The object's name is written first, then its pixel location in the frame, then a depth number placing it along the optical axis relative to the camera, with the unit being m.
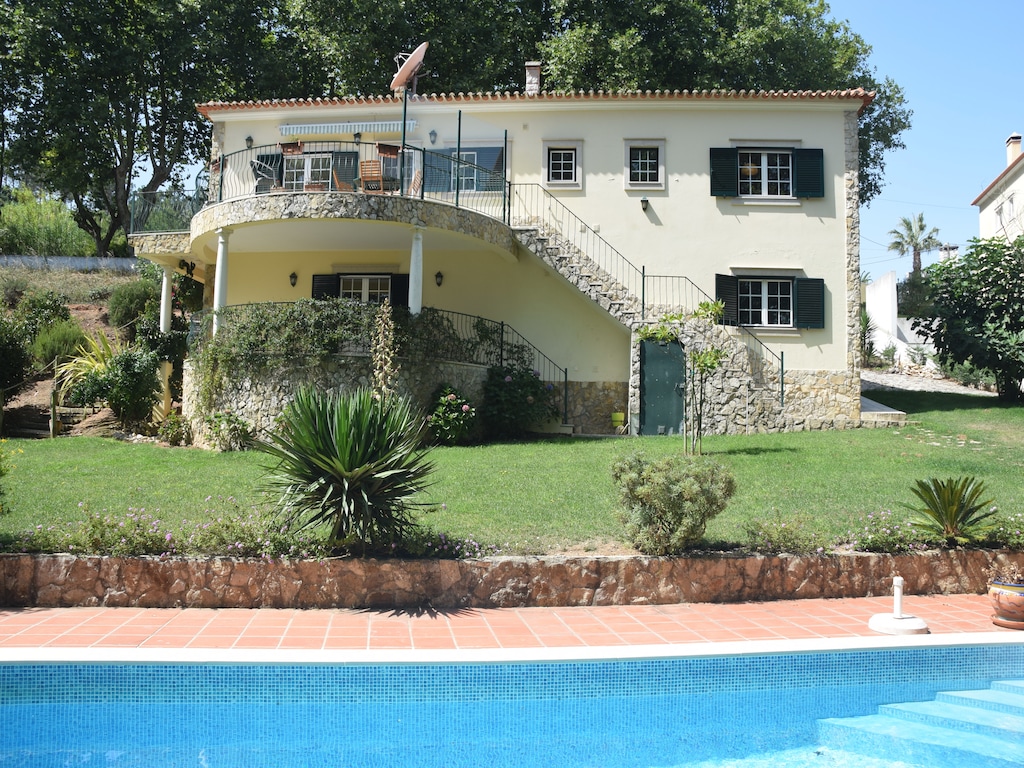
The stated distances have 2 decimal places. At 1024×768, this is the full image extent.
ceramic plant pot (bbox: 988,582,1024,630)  6.65
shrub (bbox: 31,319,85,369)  19.80
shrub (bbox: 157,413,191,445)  15.49
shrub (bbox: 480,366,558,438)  16.19
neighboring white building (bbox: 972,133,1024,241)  29.40
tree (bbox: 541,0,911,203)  23.08
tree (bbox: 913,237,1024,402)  18.44
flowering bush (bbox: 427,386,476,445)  14.90
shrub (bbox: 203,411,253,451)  14.30
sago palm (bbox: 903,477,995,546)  8.03
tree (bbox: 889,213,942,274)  54.59
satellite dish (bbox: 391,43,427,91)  16.94
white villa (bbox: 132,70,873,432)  17.48
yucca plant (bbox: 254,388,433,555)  7.01
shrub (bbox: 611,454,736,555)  7.43
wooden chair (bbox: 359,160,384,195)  15.98
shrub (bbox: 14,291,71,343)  20.57
